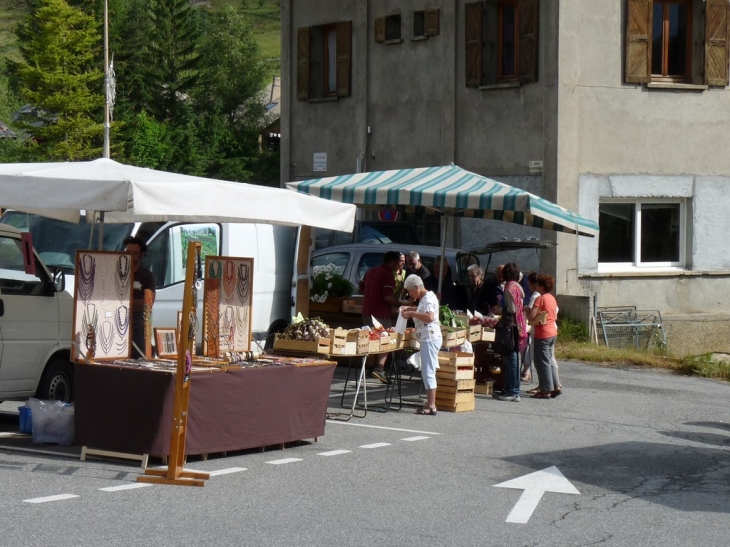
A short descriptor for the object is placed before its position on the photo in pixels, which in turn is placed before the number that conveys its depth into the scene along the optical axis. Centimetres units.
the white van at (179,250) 1363
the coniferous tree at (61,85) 5941
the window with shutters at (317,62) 2602
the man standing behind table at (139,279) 1154
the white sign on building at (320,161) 2583
